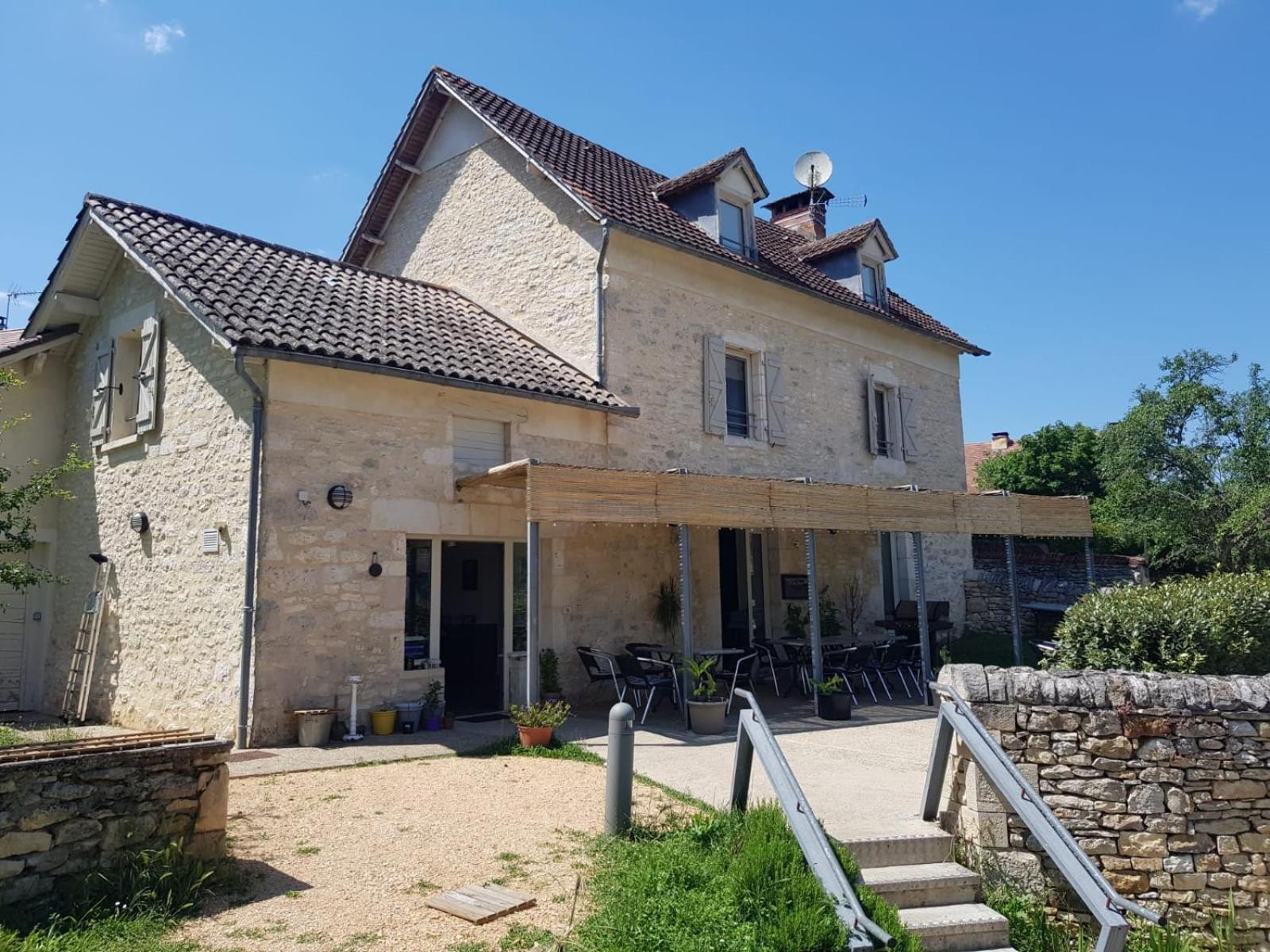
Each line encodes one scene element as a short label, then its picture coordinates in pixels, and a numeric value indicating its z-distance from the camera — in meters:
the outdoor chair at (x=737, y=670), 9.59
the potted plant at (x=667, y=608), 11.27
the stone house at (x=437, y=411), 8.38
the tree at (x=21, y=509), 9.27
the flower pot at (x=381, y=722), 8.41
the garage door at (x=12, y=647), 11.24
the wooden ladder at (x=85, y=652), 10.33
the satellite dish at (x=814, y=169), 19.28
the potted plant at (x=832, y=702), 9.29
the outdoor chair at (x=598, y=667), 9.48
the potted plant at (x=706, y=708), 8.46
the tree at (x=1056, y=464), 24.09
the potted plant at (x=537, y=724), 7.71
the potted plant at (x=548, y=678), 9.68
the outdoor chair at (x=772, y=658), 11.32
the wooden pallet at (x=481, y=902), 4.10
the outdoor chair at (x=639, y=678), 8.91
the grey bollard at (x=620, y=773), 5.22
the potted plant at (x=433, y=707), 8.77
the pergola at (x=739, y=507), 8.20
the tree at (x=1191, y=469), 15.16
